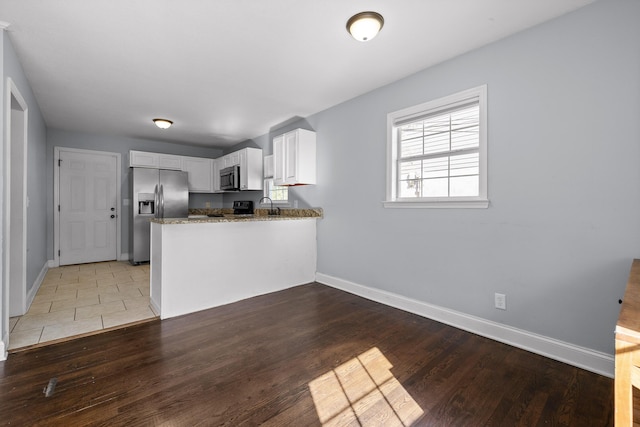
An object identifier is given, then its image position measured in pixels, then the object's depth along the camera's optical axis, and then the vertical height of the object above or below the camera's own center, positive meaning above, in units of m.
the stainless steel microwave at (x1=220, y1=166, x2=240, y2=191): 5.43 +0.64
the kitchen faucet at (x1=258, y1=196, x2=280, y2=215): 4.89 +0.02
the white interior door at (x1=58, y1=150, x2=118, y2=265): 5.16 +0.08
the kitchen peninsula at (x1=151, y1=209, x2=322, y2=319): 2.82 -0.52
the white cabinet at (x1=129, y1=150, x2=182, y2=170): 5.54 +1.00
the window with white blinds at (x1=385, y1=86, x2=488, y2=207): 2.53 +0.57
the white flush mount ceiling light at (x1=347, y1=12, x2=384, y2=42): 2.03 +1.32
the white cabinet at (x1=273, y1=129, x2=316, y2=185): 4.01 +0.76
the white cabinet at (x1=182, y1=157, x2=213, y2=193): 6.15 +0.83
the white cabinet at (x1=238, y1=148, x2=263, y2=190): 5.28 +0.79
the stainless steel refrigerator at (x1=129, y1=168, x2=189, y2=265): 5.32 +0.21
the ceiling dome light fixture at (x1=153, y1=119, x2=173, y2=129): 4.41 +1.33
